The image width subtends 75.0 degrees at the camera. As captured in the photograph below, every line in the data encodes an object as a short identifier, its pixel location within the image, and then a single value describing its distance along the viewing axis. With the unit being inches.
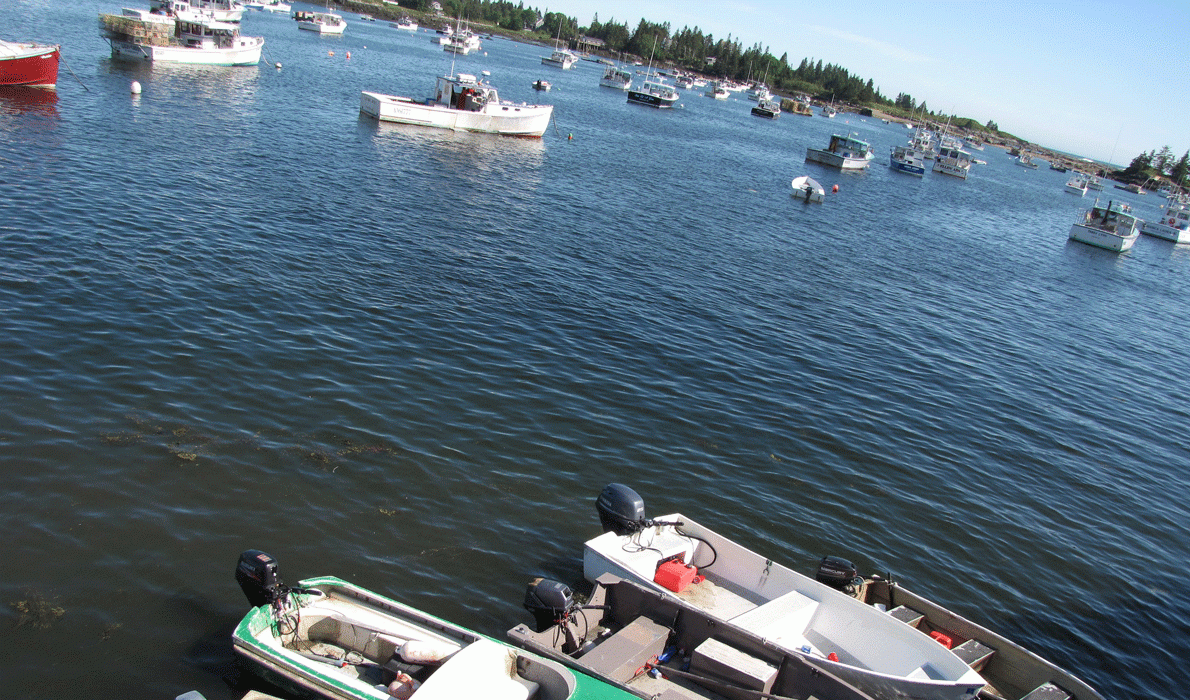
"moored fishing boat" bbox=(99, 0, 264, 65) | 2632.1
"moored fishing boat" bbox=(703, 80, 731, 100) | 6963.6
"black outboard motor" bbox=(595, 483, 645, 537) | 594.5
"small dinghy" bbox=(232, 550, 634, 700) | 426.3
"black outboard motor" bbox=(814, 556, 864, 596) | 594.2
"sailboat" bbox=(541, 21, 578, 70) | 6486.2
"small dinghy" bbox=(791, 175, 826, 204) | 2524.6
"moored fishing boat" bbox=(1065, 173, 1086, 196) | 5305.1
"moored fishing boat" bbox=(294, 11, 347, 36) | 5073.8
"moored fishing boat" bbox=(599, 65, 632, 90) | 5629.9
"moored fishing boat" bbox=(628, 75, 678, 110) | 4891.7
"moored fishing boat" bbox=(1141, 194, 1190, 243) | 3336.6
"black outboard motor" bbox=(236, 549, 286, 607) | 461.4
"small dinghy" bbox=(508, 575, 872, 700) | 464.1
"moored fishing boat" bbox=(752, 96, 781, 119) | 5949.8
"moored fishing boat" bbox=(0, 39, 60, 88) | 1819.6
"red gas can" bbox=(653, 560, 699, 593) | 582.9
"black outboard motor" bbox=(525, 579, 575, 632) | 485.4
